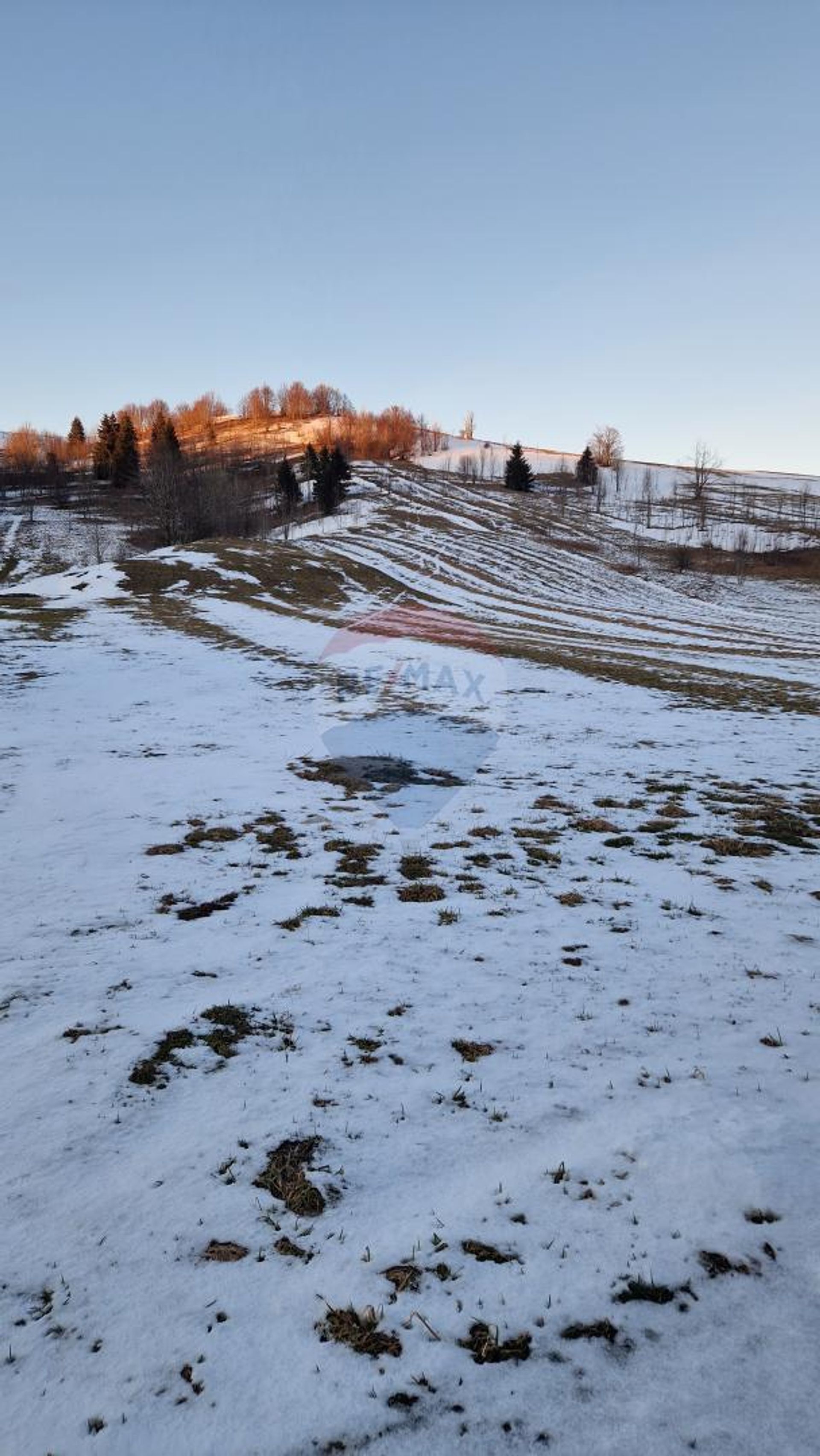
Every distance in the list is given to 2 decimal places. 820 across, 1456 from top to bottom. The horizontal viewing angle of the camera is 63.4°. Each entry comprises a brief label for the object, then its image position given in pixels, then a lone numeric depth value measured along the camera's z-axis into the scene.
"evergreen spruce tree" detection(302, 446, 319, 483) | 105.19
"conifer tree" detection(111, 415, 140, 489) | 110.88
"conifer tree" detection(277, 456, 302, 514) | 99.31
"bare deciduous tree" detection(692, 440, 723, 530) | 130.00
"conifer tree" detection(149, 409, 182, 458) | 86.00
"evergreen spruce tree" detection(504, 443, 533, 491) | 124.69
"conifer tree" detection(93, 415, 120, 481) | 115.50
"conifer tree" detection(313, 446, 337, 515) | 96.81
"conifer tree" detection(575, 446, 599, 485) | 138.62
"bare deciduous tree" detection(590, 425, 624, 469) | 157.12
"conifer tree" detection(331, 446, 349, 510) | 100.75
